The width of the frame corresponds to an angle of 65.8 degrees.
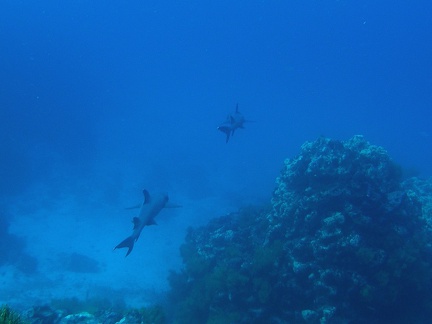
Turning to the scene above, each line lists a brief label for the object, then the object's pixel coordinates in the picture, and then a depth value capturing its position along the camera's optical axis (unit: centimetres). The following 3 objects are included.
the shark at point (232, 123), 1126
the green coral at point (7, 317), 536
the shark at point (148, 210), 932
